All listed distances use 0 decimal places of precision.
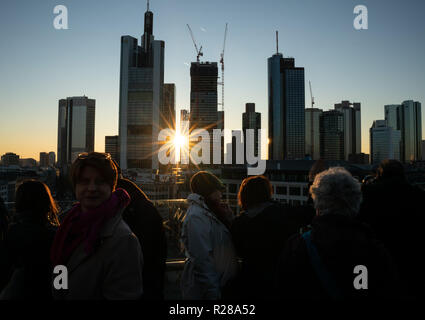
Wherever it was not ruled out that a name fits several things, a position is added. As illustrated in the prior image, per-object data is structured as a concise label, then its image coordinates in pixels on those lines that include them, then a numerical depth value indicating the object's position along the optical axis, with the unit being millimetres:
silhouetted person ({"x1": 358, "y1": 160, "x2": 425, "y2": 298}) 2533
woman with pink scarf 1681
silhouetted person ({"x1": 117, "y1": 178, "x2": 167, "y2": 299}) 2334
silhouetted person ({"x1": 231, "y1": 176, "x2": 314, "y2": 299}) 2424
